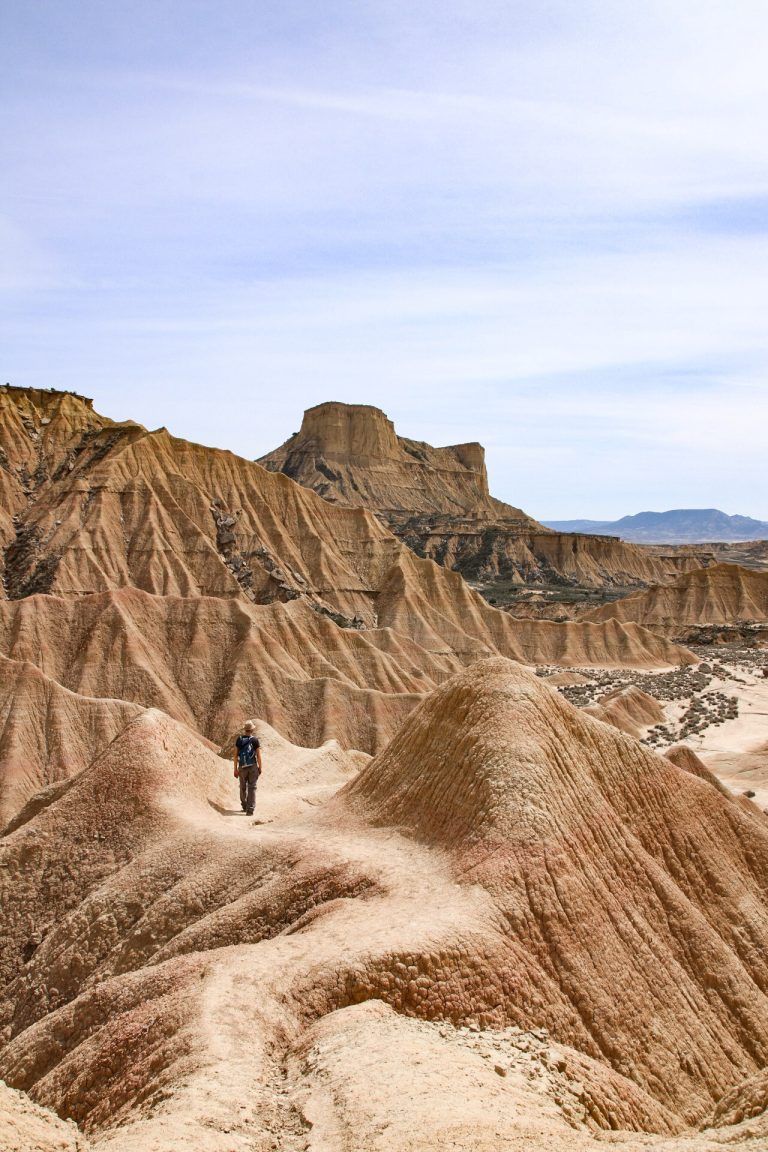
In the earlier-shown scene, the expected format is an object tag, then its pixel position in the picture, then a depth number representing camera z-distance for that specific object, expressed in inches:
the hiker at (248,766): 812.0
